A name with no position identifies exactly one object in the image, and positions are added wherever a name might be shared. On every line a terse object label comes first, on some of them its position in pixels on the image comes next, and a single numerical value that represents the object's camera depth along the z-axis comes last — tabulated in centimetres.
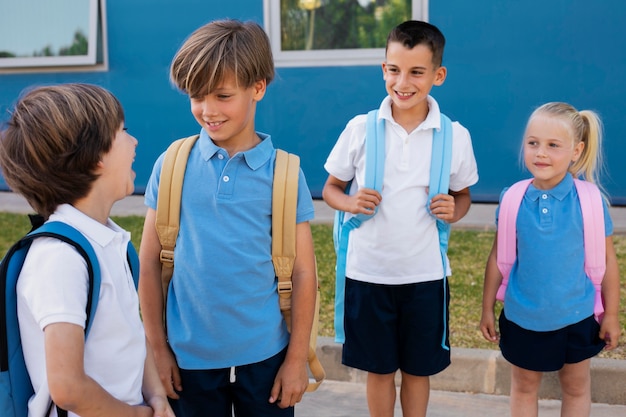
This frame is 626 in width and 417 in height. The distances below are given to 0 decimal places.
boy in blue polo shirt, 228
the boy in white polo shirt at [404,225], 286
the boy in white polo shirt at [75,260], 162
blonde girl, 279
